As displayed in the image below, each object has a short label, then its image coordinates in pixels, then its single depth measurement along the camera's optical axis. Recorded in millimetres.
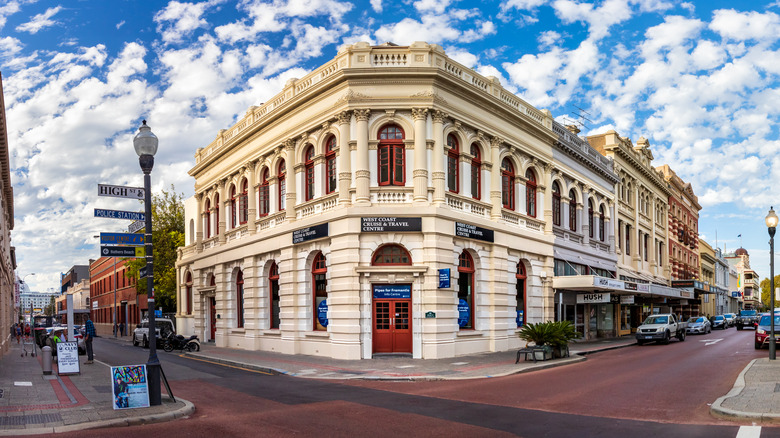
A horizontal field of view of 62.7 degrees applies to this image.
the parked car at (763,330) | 27062
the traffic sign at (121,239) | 13461
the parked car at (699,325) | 47531
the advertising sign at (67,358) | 18953
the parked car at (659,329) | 34062
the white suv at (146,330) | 33809
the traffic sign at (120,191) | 13211
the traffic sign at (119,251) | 13266
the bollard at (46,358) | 18781
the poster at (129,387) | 11953
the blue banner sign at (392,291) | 23906
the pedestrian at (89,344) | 23802
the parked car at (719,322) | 59094
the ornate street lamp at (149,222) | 12383
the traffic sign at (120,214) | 13695
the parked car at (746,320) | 53969
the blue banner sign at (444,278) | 23484
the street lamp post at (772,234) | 20797
